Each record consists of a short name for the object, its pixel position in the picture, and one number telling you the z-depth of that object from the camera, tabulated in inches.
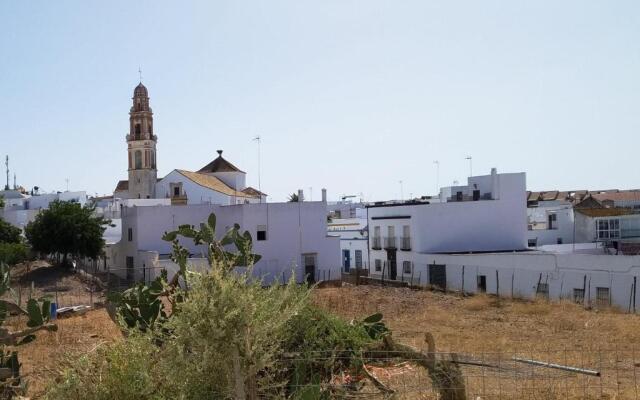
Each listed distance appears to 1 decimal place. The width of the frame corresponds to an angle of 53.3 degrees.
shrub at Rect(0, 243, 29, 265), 1117.7
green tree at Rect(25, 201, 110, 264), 1274.6
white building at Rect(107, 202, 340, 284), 1218.6
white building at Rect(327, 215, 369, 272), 1562.5
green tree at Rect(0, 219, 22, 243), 1382.9
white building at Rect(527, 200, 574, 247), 1546.5
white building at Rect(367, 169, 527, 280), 1301.7
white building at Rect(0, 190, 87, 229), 1977.1
